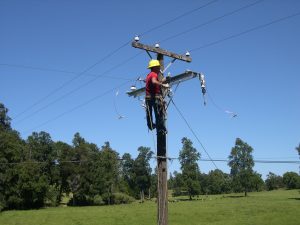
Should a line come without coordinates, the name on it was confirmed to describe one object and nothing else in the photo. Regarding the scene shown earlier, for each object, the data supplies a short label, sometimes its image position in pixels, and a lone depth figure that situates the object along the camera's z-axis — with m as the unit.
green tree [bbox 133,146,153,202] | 121.25
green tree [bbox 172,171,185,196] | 109.01
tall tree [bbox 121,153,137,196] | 123.44
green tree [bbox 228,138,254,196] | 109.00
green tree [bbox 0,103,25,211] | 73.94
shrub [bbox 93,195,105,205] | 92.44
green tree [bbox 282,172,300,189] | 163.88
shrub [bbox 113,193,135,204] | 98.75
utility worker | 11.61
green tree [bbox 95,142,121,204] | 93.75
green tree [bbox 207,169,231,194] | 153.50
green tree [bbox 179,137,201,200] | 107.81
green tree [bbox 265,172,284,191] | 178.07
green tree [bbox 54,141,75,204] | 91.44
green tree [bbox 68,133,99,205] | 90.88
